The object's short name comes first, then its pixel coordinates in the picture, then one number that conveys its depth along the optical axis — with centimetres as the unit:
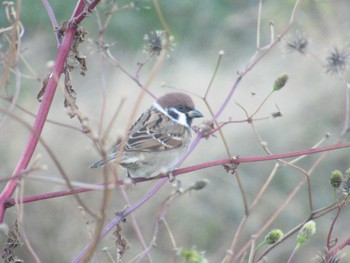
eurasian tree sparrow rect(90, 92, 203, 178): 733
